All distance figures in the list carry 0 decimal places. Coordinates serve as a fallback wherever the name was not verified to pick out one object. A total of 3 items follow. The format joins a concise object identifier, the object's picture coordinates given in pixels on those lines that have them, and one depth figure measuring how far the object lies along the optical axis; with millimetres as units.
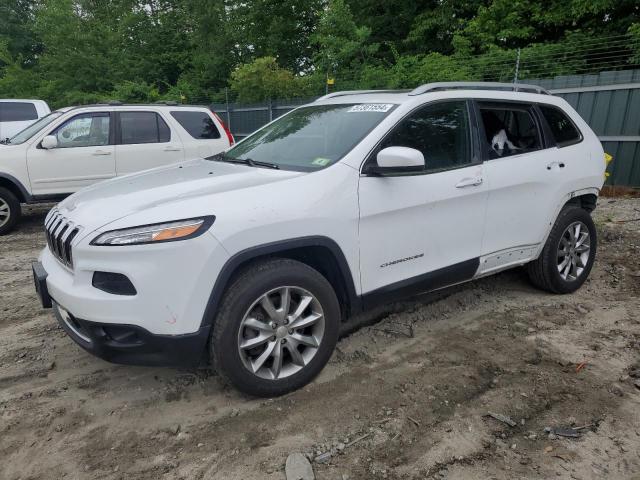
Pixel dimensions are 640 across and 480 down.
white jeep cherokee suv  2527
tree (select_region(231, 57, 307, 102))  14859
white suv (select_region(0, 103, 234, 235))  7078
